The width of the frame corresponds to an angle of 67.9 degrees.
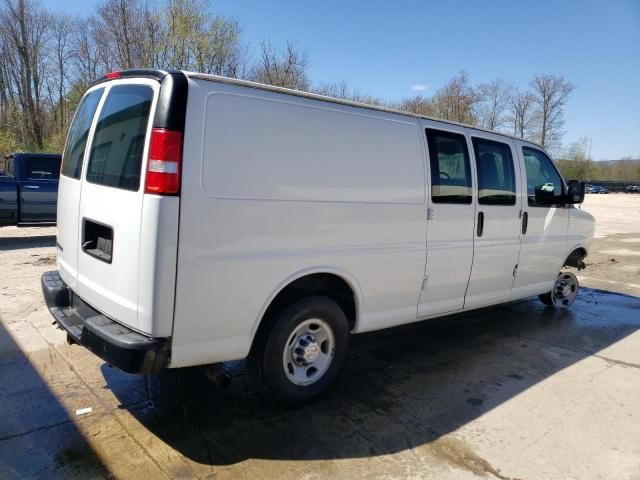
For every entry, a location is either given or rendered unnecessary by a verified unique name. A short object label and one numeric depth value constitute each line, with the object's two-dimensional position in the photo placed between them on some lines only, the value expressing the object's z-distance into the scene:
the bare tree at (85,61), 29.81
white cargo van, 2.75
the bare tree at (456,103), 44.12
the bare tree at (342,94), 26.15
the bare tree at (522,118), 67.25
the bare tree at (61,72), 34.81
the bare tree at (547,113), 71.12
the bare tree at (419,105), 40.81
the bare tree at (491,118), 49.37
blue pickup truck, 10.34
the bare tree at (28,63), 33.69
